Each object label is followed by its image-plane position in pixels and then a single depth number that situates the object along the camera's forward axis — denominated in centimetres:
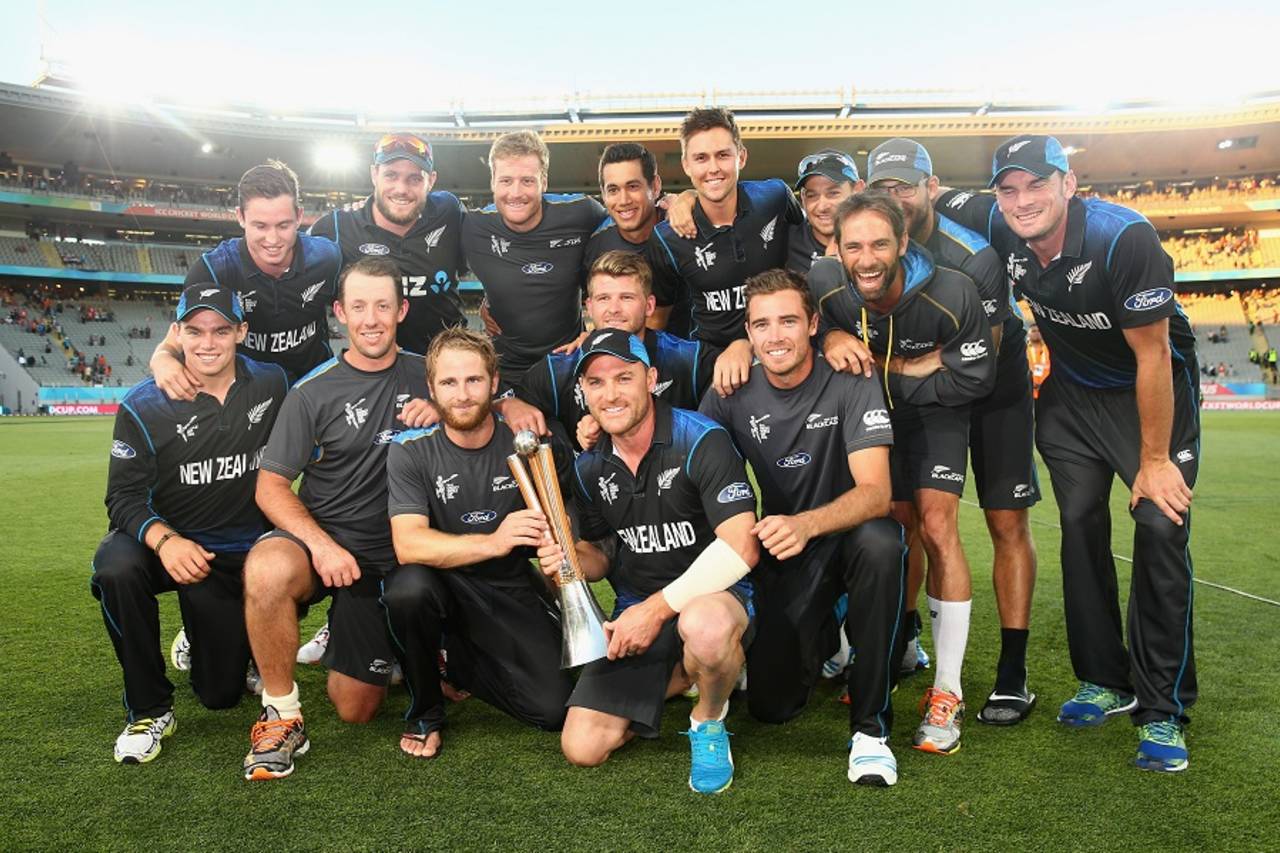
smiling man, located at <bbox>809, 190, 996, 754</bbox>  365
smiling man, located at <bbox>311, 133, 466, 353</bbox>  514
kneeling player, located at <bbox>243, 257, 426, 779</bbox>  366
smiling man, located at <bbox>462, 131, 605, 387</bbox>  531
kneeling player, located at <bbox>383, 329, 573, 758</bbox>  361
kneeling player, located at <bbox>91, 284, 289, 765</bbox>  363
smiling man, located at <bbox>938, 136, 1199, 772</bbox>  352
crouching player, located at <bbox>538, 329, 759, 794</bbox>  335
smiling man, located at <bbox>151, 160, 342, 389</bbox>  465
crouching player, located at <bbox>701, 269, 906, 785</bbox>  341
